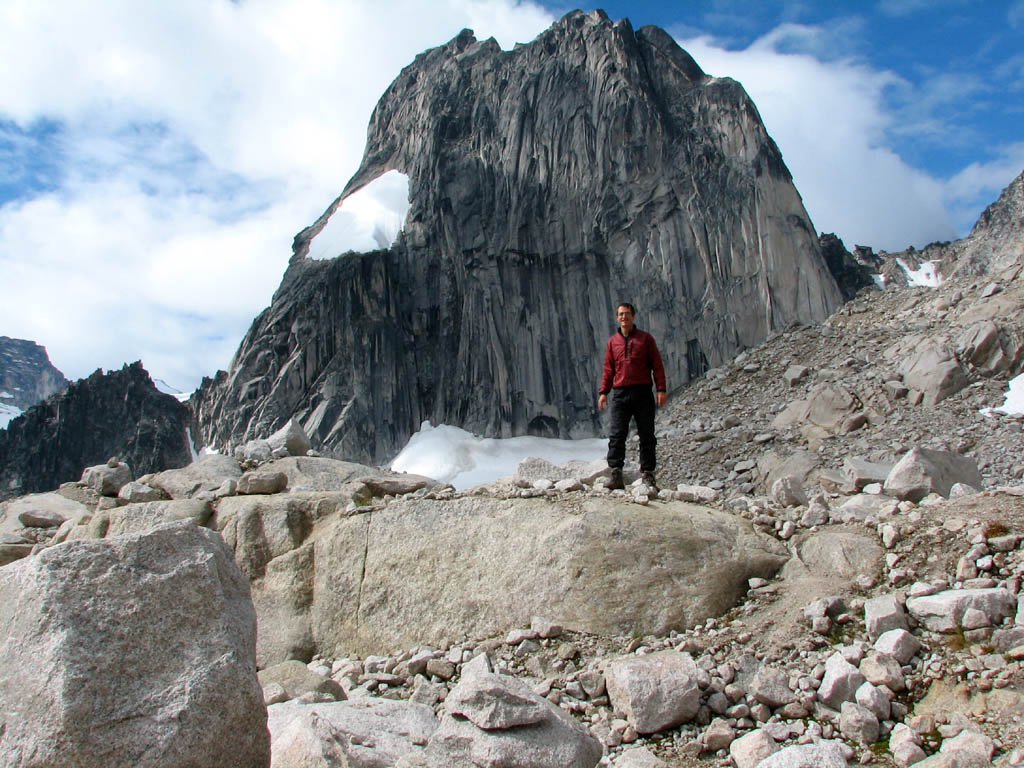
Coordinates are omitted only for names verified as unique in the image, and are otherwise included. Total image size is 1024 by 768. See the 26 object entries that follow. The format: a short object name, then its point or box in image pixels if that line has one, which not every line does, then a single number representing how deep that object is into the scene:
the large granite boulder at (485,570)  6.64
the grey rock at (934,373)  22.77
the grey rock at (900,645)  5.02
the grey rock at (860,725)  4.48
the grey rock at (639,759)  4.46
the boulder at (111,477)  13.21
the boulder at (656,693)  4.91
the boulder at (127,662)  3.37
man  9.27
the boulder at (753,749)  4.36
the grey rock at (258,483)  10.34
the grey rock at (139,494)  11.22
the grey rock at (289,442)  15.04
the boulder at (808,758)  3.91
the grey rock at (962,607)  5.12
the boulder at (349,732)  3.72
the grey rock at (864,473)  10.12
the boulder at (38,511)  12.69
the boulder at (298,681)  5.84
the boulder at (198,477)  11.85
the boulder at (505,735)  3.86
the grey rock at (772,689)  4.90
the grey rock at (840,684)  4.77
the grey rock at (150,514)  9.68
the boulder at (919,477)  8.50
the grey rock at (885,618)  5.30
